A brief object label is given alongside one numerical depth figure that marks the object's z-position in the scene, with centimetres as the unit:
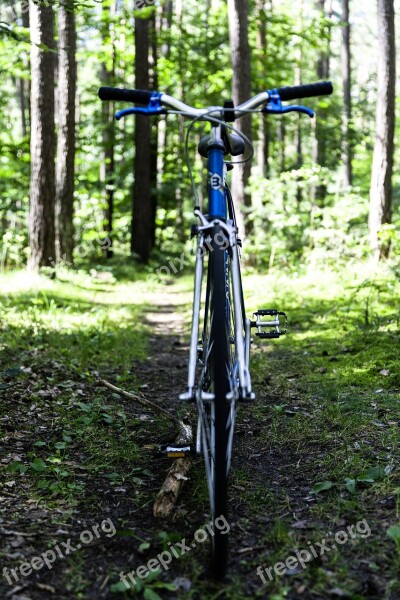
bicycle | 230
